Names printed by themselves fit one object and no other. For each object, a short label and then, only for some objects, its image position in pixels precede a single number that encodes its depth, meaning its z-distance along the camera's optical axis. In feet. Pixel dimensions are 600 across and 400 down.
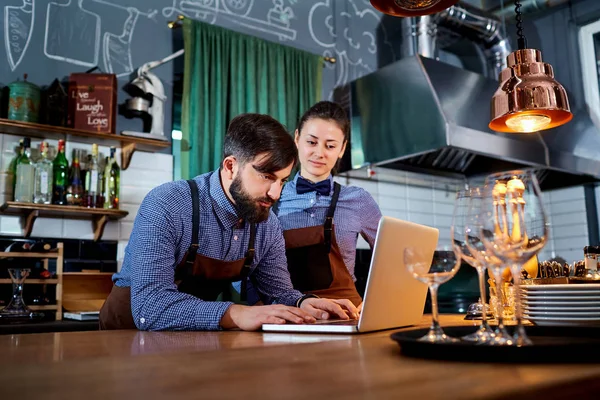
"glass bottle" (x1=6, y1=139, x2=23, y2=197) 9.79
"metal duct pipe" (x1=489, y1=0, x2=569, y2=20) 16.26
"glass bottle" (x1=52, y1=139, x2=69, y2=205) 9.84
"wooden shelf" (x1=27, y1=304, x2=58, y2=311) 9.24
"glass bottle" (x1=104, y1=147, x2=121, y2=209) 10.39
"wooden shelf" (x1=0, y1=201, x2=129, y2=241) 9.43
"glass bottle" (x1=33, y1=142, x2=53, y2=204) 9.68
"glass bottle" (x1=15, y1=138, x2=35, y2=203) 9.58
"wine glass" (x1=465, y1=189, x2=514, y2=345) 2.98
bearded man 5.35
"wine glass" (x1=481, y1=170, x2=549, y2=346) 2.98
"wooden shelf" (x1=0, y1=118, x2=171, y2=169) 9.75
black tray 2.59
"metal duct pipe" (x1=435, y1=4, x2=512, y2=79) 14.26
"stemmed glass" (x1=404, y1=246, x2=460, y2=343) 3.32
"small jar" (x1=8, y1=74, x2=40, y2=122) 9.77
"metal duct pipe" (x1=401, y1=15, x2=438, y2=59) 13.91
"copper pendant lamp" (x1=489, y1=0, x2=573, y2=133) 6.62
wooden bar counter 2.00
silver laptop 4.09
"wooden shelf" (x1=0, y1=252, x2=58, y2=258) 9.29
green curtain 11.50
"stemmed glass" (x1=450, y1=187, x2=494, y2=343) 3.14
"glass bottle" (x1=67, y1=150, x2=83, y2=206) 9.91
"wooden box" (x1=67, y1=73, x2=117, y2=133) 10.26
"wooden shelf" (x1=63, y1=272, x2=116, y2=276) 9.93
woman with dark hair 8.10
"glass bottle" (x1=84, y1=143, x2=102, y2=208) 10.11
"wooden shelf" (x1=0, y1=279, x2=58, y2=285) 9.20
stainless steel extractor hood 12.21
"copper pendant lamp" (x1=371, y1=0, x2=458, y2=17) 5.95
